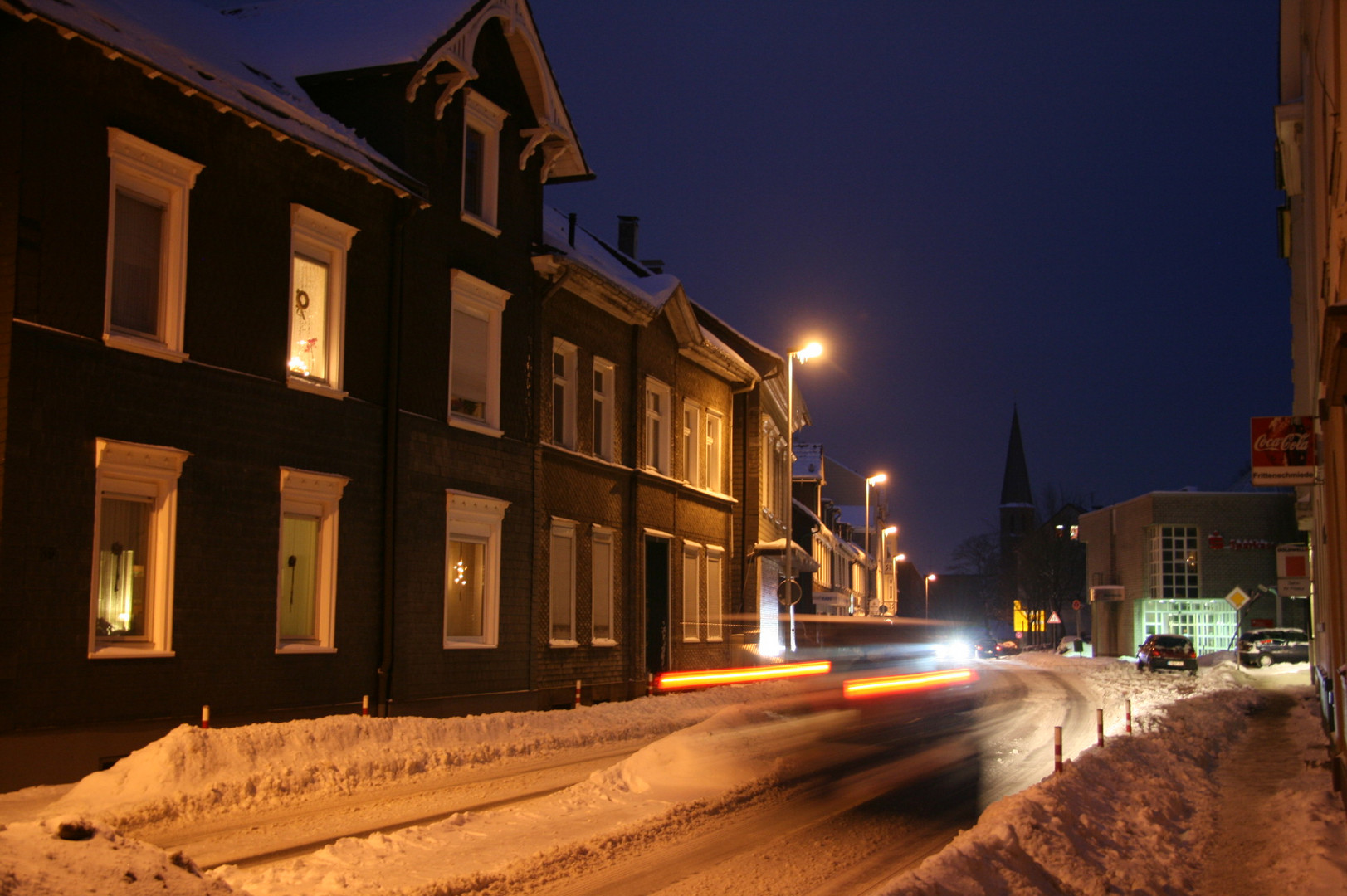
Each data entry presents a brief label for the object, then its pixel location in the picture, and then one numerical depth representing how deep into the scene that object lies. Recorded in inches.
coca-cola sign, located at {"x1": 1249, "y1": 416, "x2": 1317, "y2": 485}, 703.1
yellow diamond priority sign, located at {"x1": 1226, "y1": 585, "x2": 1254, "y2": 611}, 1428.4
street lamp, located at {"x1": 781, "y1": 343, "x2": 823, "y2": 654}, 1367.9
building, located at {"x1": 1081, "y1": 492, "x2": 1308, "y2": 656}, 2477.9
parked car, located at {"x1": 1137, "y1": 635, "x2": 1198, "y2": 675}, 1744.6
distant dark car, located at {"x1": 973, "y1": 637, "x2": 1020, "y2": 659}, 3021.7
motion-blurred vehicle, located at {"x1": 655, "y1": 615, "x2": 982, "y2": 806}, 657.0
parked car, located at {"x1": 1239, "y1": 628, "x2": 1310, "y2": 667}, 1792.6
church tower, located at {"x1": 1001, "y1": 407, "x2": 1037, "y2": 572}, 6269.7
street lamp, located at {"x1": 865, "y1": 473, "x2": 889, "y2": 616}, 3383.4
